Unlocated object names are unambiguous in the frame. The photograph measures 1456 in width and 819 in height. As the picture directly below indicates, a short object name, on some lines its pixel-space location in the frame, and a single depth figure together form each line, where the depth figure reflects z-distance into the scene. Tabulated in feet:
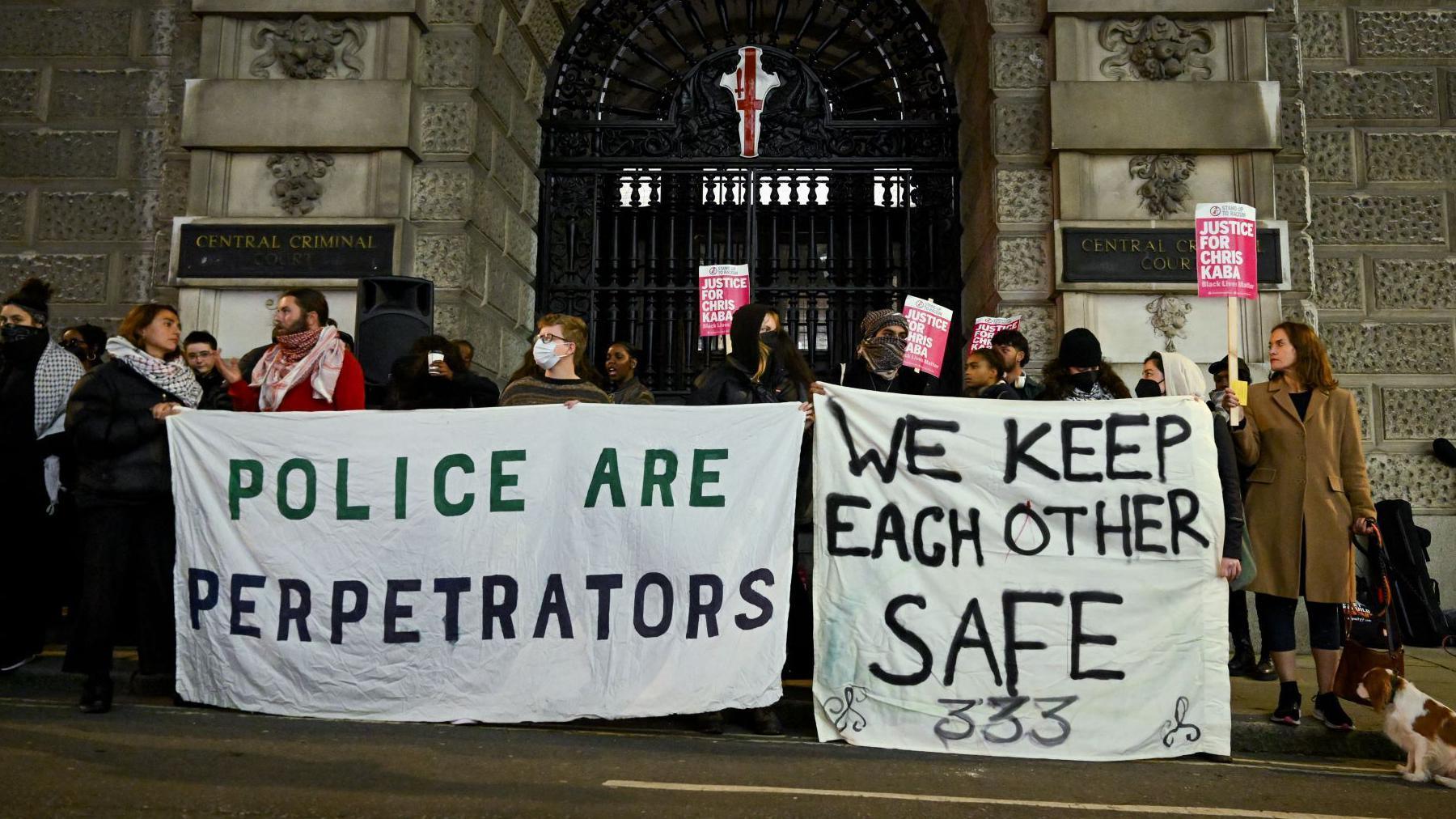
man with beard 21.26
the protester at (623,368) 26.68
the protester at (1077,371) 20.34
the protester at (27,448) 22.07
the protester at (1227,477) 18.52
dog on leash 16.07
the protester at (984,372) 23.63
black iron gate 35.45
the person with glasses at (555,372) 20.48
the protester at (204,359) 26.53
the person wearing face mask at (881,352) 23.59
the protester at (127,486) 19.11
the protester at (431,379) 24.99
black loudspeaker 26.94
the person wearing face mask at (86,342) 25.68
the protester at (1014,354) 25.07
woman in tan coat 19.25
